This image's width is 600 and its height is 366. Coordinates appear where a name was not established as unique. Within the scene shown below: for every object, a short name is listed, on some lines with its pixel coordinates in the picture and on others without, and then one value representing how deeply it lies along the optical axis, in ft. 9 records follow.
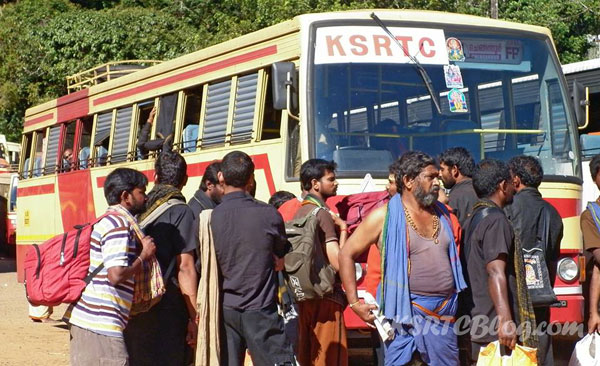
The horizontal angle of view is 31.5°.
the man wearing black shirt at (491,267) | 18.95
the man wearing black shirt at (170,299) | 21.18
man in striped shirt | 18.93
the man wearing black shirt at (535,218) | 22.79
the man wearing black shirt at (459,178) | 24.35
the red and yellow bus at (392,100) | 30.25
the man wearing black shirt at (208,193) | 24.72
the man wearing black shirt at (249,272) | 20.34
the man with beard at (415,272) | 18.49
